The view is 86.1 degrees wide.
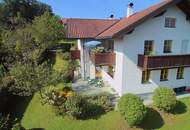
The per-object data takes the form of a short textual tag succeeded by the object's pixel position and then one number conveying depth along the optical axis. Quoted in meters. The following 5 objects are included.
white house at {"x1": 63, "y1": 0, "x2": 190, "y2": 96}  9.89
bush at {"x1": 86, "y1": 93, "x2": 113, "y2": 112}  9.64
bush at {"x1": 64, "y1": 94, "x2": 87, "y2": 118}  8.86
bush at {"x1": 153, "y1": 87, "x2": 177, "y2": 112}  9.28
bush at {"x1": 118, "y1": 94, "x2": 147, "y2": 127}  8.46
